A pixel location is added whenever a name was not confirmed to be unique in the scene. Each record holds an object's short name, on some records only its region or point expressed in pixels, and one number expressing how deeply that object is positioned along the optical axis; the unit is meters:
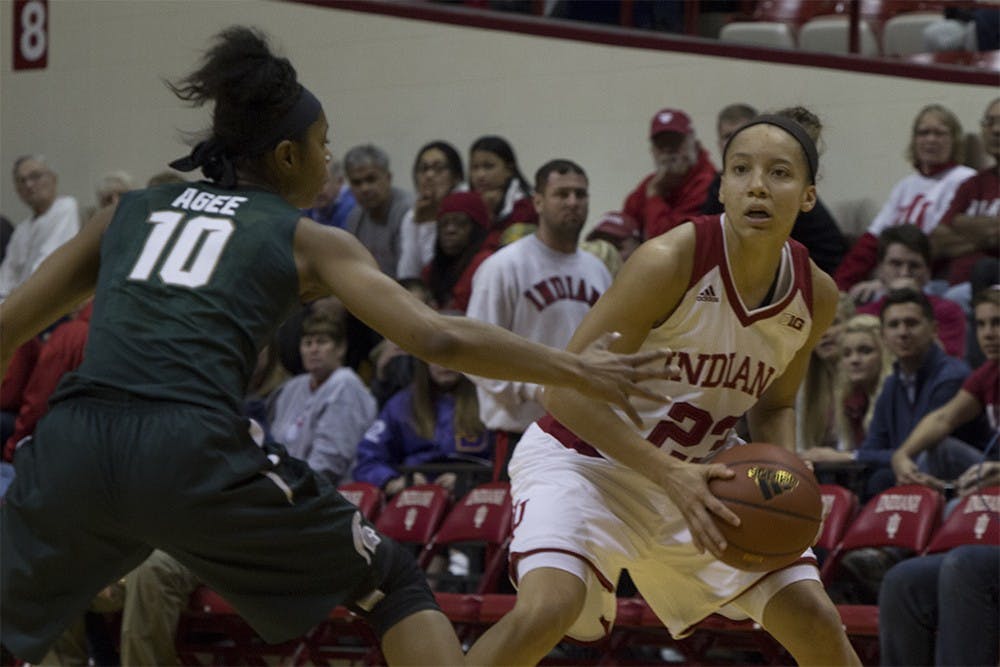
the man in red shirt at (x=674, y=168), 16.48
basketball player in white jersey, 7.93
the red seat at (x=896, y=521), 11.93
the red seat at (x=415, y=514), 13.71
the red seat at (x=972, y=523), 11.54
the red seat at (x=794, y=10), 20.00
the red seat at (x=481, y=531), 13.20
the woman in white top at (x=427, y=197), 17.83
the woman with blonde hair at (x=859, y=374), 13.89
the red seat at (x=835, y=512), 12.37
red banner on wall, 24.03
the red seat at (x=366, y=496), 14.04
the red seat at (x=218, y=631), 13.72
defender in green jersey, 6.58
